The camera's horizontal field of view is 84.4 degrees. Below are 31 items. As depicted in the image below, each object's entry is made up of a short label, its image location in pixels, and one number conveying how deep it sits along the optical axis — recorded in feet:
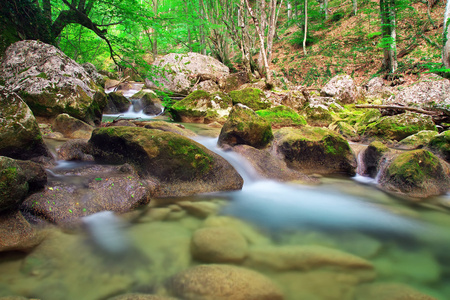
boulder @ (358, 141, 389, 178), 15.83
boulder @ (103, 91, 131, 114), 34.23
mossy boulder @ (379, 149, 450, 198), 13.12
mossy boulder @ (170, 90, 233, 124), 30.17
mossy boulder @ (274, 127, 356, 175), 16.53
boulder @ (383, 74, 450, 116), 23.89
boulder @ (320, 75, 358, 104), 41.57
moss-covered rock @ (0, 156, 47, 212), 6.63
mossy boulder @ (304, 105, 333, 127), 30.04
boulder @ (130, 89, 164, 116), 36.96
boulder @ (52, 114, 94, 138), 18.35
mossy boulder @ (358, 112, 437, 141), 20.90
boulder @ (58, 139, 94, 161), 13.38
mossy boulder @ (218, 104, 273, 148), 16.84
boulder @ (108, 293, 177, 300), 5.58
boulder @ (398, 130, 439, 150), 18.98
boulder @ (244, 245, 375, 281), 7.27
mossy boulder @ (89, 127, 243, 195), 12.01
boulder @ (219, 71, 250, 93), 47.90
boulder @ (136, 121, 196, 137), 18.98
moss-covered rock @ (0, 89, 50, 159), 10.93
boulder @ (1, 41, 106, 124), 18.83
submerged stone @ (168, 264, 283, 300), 5.87
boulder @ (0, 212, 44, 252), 6.85
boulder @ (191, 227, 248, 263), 7.40
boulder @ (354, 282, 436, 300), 6.17
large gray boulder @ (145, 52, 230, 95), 47.10
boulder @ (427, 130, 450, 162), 16.66
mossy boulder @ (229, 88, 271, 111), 31.89
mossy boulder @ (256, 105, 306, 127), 26.13
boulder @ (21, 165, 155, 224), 8.43
